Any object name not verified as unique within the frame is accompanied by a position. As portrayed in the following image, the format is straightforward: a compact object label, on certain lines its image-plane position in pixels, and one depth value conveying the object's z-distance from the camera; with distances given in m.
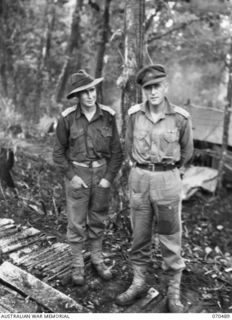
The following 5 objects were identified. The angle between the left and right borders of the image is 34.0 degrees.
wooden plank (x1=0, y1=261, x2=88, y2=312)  3.83
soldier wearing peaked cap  3.78
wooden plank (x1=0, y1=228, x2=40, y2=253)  4.90
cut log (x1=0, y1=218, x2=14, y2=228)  5.49
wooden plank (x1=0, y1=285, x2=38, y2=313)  3.79
